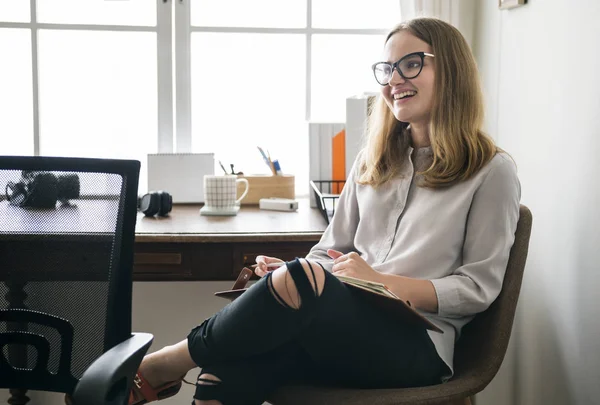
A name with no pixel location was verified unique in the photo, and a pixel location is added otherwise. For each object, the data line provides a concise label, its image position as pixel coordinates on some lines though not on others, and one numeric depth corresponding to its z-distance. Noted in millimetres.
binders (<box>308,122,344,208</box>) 2271
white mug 2080
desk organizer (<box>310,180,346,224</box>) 1993
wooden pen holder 2295
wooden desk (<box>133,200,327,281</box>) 1784
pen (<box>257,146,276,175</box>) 2312
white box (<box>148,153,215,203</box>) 2293
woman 1323
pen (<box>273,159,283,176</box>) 2318
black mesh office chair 1239
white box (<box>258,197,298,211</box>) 2182
